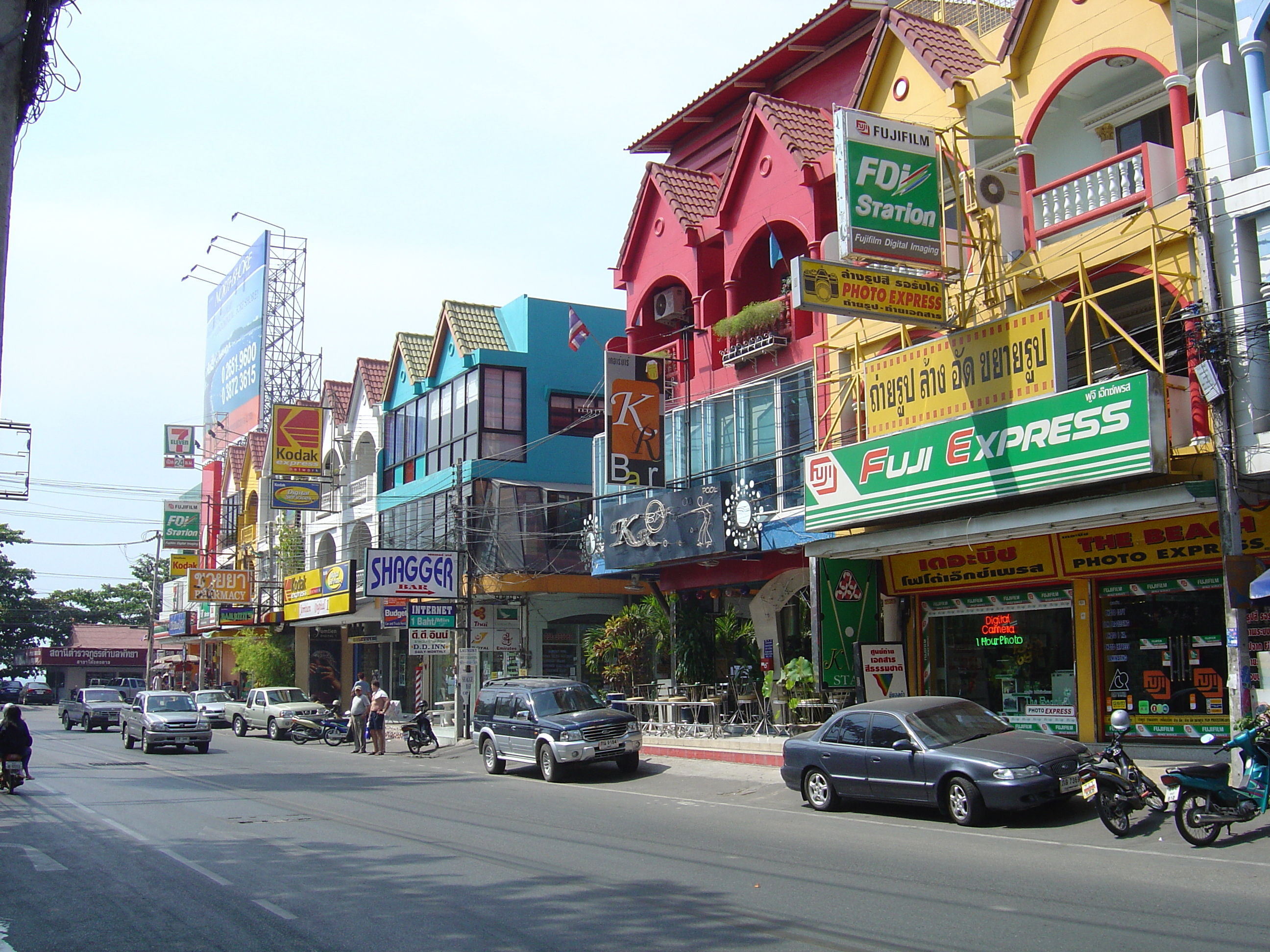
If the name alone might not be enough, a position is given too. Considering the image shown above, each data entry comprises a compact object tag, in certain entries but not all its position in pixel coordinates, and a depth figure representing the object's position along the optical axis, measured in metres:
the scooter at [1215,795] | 10.80
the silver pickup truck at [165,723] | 28.92
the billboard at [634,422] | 24.91
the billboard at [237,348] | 62.56
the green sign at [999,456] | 14.59
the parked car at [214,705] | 41.38
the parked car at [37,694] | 74.38
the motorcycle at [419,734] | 27.56
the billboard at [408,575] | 28.62
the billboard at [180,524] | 56.69
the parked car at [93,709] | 40.66
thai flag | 32.25
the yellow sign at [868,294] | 16.89
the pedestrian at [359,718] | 29.45
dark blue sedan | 12.69
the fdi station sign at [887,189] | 17.03
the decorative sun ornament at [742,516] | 22.72
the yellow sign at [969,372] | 16.30
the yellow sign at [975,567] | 18.78
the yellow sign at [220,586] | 46.31
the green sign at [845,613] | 20.25
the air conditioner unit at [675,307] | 28.03
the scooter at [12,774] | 18.39
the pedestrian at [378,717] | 28.31
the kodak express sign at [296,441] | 41.72
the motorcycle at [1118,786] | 11.73
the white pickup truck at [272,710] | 35.59
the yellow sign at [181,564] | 53.28
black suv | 20.31
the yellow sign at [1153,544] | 15.41
